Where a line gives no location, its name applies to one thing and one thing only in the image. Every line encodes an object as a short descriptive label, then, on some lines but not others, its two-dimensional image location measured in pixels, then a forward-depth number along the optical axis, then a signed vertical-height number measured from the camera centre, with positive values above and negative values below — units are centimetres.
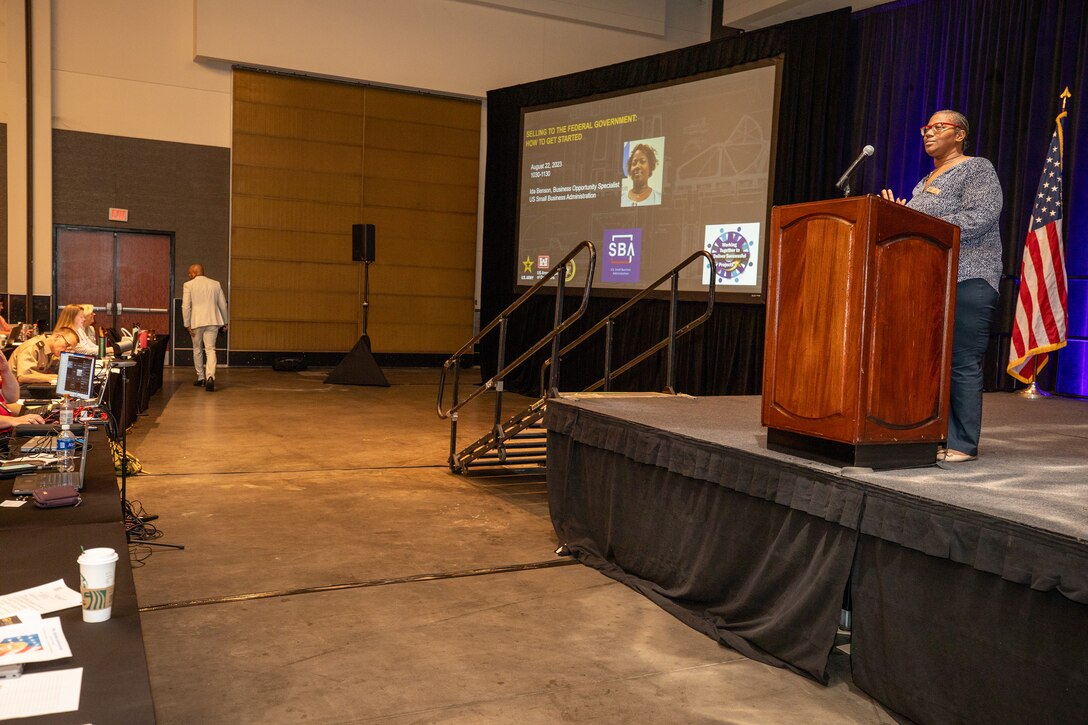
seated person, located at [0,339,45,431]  389 -60
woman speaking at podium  307 +28
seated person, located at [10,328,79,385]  610 -67
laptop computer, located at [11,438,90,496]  260 -68
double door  1224 -11
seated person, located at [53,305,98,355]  670 -45
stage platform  222 -82
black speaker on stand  1160 -112
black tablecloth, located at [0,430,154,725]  137 -69
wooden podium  272 -8
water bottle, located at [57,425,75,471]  296 -64
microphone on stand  267 +40
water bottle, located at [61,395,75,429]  306 -53
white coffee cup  165 -61
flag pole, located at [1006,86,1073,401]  659 -39
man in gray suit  1062 -51
